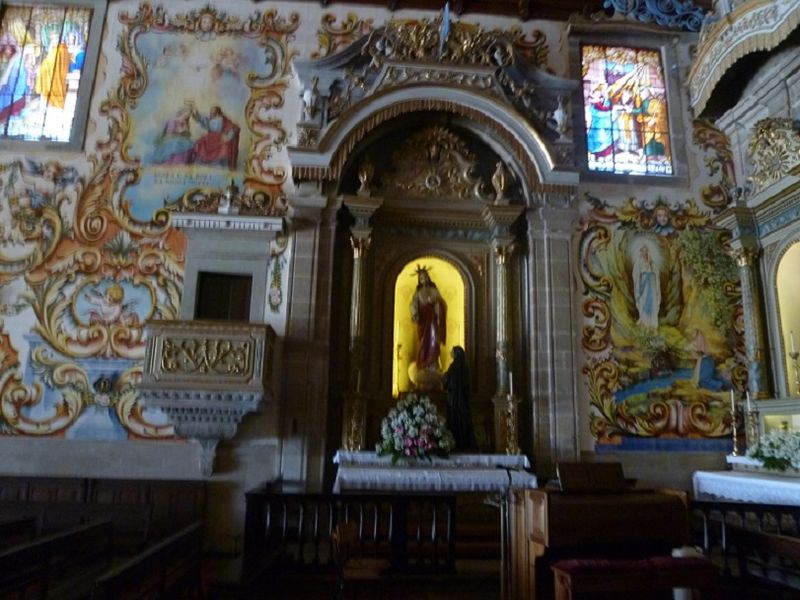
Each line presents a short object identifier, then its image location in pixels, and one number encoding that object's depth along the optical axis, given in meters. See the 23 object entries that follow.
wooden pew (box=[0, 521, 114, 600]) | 3.89
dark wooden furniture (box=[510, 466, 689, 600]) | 4.20
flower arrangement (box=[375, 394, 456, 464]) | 7.22
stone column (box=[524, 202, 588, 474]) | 8.19
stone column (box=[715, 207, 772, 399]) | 8.18
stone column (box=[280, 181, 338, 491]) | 7.84
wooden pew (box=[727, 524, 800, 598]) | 4.64
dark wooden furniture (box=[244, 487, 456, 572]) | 5.34
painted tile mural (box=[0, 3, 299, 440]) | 8.02
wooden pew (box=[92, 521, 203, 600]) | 3.42
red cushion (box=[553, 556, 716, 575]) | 3.78
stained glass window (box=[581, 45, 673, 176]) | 9.62
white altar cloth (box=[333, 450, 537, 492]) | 6.88
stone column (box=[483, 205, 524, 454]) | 8.04
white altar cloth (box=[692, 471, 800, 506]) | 6.61
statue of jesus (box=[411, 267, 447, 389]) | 8.37
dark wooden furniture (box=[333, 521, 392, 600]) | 4.17
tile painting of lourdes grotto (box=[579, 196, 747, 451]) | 8.48
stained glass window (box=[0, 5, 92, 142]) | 9.02
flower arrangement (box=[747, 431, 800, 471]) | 7.04
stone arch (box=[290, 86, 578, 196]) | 8.65
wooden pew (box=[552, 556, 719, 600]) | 3.74
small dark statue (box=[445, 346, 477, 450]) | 7.96
